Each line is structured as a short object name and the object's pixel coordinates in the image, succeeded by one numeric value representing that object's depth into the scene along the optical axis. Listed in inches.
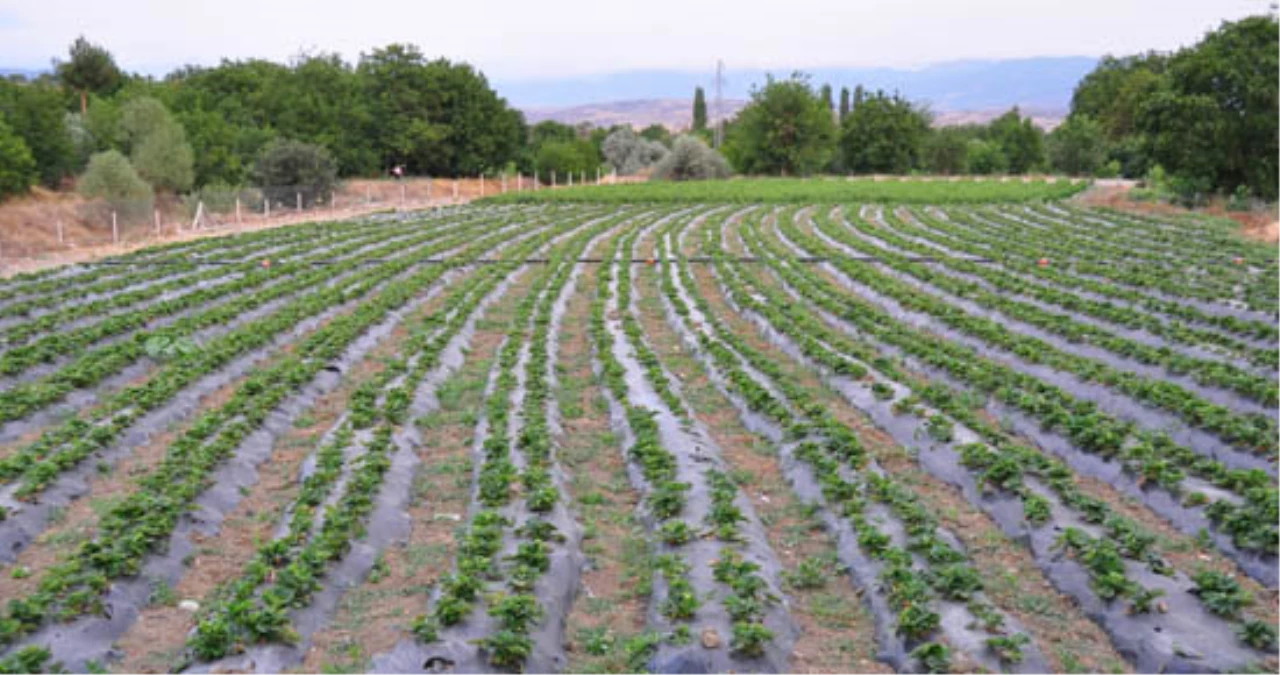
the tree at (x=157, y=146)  1622.8
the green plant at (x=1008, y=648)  238.5
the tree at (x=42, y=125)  1515.7
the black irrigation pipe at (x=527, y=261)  952.3
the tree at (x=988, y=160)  3196.4
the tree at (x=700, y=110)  4896.7
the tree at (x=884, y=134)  2994.6
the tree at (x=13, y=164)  1366.9
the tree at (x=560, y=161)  2645.2
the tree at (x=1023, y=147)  3299.7
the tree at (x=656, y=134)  3972.4
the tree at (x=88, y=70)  2308.1
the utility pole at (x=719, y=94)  3521.2
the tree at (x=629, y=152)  3267.7
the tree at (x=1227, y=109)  1397.6
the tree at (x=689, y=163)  2741.1
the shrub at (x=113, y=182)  1409.9
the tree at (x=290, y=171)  1775.3
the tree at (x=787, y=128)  2881.4
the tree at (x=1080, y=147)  2817.4
